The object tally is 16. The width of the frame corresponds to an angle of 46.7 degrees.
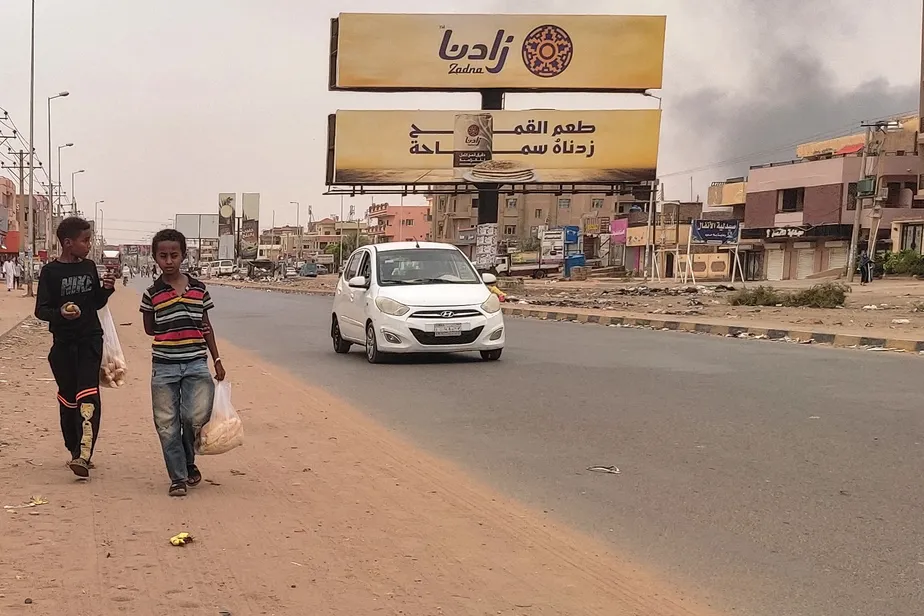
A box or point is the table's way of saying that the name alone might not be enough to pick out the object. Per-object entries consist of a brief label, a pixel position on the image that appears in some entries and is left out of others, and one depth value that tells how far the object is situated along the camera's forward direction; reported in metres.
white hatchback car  13.77
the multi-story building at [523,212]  113.25
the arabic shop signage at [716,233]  42.19
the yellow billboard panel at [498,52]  40.09
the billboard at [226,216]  129.04
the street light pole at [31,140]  49.78
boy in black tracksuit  6.02
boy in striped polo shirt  5.84
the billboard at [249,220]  141.75
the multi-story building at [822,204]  53.75
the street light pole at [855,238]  43.81
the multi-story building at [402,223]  147.88
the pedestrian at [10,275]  52.69
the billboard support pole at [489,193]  41.71
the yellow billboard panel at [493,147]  41.34
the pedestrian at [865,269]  41.94
